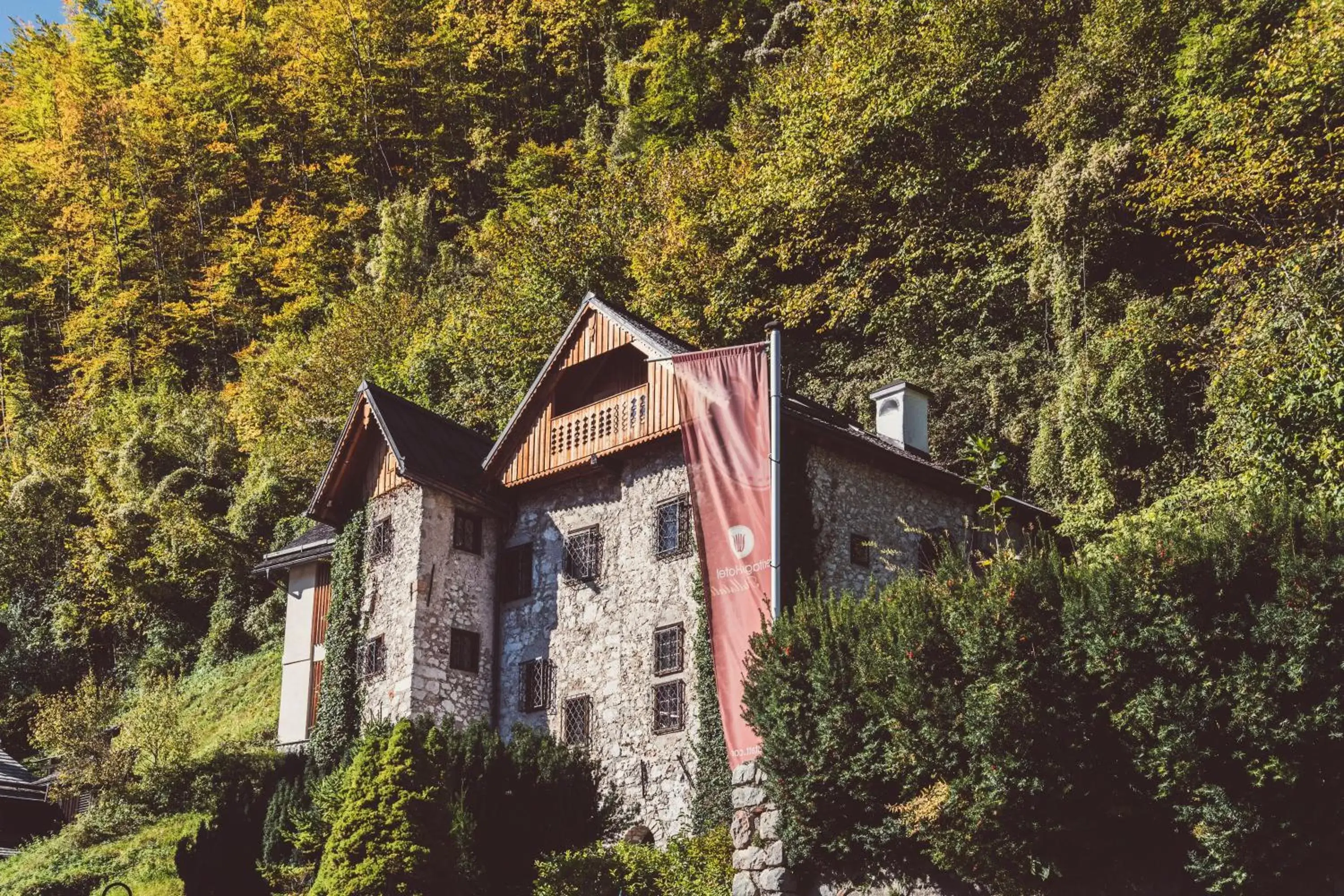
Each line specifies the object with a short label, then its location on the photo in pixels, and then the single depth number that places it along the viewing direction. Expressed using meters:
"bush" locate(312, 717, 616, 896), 16.72
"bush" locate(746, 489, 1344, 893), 11.83
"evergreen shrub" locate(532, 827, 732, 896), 16.98
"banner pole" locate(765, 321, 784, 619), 17.11
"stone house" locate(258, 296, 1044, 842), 24.06
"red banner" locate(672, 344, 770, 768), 17.16
